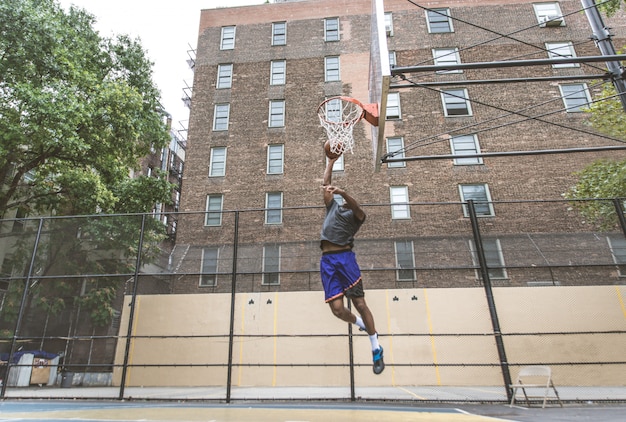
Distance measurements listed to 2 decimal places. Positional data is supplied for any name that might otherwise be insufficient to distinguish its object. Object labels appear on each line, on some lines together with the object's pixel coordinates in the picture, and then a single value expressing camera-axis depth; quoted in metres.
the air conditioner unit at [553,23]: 17.92
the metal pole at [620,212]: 6.51
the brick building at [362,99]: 15.59
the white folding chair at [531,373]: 5.29
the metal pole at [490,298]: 5.73
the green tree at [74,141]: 9.09
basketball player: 4.14
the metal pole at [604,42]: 5.33
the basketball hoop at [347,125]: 5.24
